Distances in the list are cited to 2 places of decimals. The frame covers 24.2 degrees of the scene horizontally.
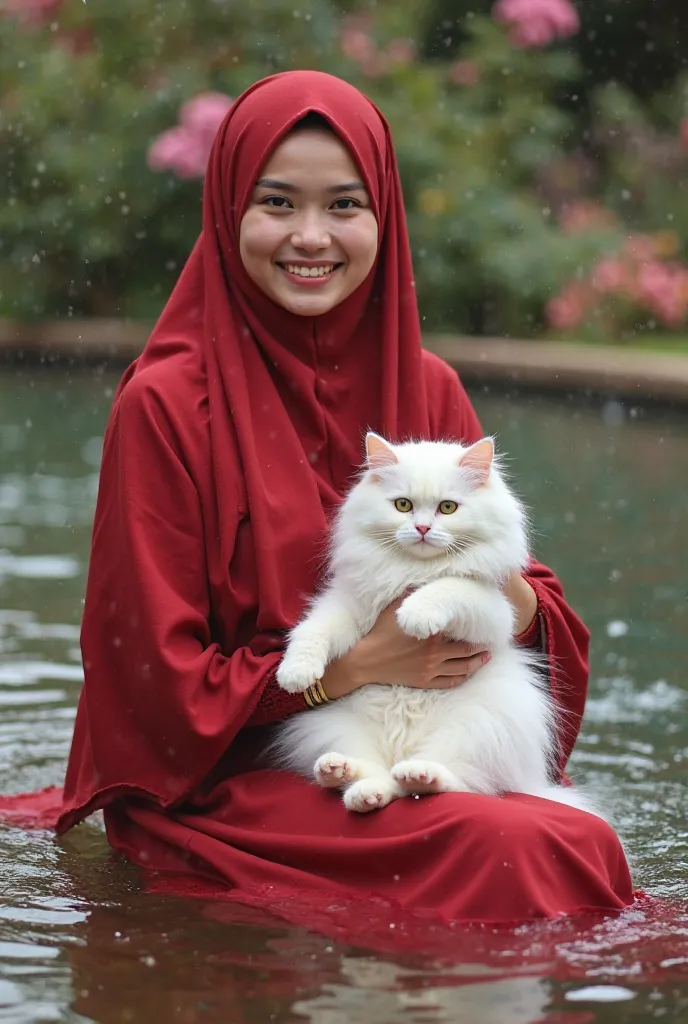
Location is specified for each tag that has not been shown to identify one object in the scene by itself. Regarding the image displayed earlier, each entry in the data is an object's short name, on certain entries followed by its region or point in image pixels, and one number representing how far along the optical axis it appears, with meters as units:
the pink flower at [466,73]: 15.27
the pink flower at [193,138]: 13.70
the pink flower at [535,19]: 14.78
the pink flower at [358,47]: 14.52
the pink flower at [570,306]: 14.59
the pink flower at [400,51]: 14.77
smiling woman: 3.14
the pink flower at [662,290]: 14.41
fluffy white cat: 3.23
